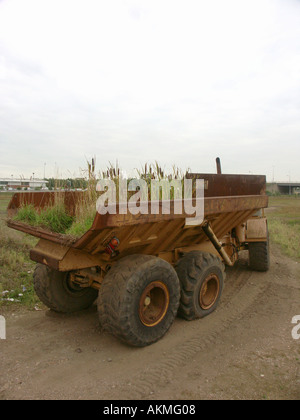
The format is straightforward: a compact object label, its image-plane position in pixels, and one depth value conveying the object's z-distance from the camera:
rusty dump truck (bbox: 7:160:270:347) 3.27
